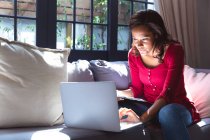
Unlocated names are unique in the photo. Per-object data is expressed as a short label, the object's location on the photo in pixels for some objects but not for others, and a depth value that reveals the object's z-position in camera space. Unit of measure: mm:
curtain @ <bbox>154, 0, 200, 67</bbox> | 2992
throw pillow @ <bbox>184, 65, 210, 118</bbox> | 2179
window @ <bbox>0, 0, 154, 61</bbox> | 2523
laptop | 1401
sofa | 1515
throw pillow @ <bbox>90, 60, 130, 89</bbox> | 2293
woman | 1620
